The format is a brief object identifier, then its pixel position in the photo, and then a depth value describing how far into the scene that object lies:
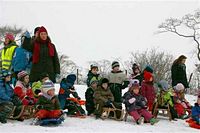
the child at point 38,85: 7.98
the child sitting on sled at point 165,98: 9.39
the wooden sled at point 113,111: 8.47
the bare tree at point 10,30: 41.32
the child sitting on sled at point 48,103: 7.12
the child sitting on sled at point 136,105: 8.38
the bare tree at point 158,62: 37.24
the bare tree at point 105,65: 53.81
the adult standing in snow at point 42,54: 7.93
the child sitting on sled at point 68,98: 8.48
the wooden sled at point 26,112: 7.43
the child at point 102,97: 8.52
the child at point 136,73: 9.73
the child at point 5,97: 7.08
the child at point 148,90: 9.20
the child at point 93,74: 9.40
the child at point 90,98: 8.86
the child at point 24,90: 7.68
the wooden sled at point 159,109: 9.27
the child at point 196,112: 8.88
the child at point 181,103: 9.76
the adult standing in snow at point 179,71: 10.27
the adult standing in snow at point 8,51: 8.70
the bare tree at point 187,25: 28.40
